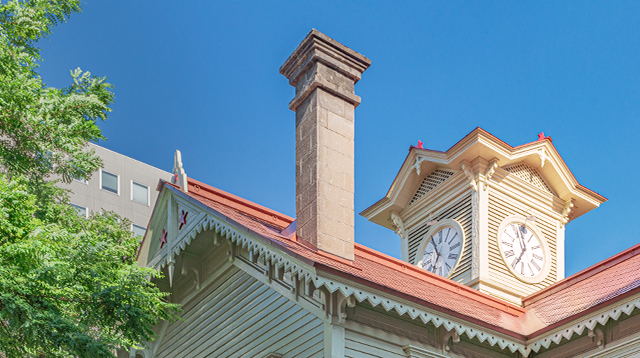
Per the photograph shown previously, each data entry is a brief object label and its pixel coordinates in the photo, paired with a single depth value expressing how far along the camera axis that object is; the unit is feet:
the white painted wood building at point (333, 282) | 33.88
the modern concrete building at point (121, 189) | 168.25
